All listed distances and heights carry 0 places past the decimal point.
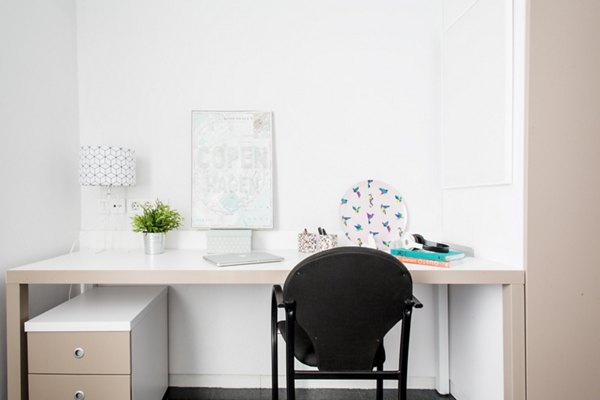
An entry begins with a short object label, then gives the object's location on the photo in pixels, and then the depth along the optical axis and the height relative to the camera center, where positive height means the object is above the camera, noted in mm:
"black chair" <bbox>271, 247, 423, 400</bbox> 1061 -364
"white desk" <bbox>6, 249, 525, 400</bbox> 1288 -326
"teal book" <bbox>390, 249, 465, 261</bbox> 1403 -258
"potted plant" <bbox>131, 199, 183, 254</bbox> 1716 -155
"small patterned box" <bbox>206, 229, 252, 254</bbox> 1746 -237
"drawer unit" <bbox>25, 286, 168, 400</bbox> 1293 -600
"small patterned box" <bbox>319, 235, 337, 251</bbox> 1743 -239
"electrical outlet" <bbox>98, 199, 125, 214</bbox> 1921 -64
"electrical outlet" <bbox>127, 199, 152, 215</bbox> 1927 -65
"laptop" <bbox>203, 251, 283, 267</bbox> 1431 -281
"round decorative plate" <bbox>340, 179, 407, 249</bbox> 1932 -111
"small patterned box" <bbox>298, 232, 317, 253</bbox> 1785 -249
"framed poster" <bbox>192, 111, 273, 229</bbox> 1903 +126
